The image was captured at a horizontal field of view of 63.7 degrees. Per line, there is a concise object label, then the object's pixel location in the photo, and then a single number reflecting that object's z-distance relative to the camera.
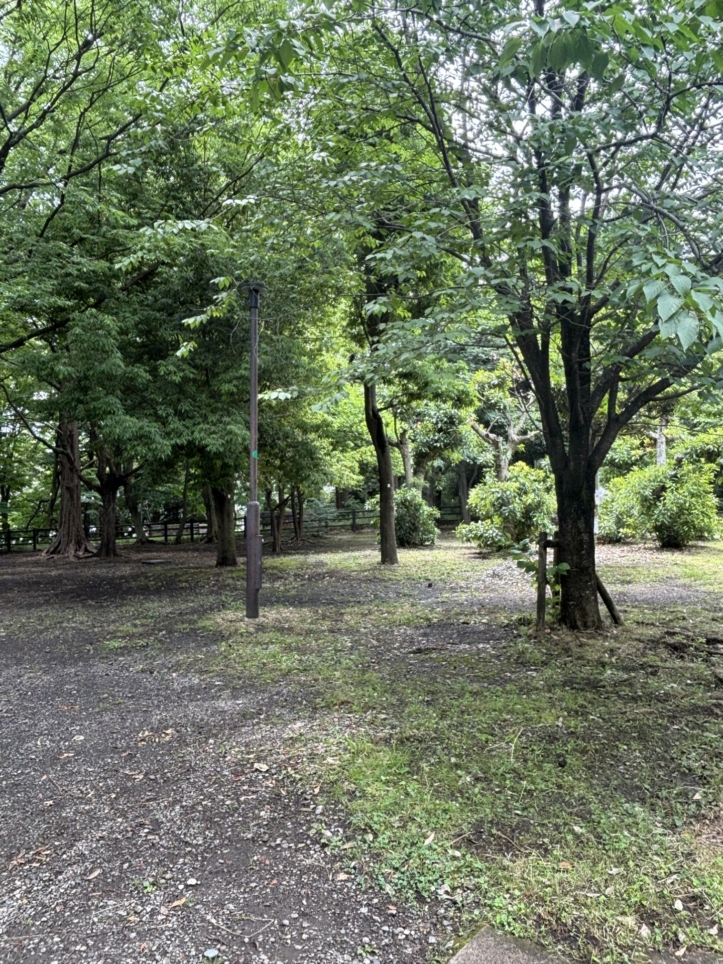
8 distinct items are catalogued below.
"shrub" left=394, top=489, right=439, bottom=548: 14.26
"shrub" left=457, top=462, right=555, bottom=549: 11.66
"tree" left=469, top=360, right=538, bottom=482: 15.09
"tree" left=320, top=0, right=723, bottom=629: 2.32
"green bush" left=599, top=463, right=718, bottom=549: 11.17
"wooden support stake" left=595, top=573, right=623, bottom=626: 5.22
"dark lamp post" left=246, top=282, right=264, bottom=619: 6.54
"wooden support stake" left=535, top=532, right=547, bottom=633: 5.23
